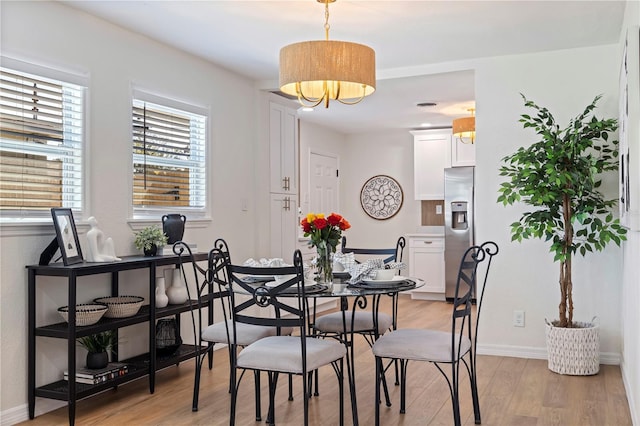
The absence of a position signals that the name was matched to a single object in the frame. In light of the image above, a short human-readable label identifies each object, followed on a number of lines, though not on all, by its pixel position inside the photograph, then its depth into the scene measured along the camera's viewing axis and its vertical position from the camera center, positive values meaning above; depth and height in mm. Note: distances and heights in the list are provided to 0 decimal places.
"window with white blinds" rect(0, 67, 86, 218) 3250 +405
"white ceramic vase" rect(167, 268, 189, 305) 4176 -536
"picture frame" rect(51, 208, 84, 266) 3271 -119
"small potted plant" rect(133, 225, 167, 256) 3980 -172
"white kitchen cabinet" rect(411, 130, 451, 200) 8117 +737
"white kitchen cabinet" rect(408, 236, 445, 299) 7965 -625
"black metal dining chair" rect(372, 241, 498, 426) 2896 -657
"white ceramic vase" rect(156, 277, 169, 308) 4008 -540
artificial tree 4113 +195
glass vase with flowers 3307 -112
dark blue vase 4176 -87
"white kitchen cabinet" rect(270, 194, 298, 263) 5707 -104
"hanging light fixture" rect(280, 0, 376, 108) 3170 +816
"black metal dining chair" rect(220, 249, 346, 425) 2768 -644
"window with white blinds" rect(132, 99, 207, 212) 4215 +428
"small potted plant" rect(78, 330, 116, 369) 3598 -811
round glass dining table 2941 -381
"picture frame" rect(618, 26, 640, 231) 2822 +432
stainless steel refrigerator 7688 -75
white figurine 3486 -191
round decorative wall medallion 8797 +269
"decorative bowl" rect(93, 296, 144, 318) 3576 -552
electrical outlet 4750 -823
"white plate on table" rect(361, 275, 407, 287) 3098 -351
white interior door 8164 +457
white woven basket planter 4137 -940
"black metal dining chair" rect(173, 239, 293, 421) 3215 -673
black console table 3191 -644
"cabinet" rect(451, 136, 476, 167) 7906 +825
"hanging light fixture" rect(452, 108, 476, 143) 6199 +928
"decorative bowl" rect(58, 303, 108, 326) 3318 -557
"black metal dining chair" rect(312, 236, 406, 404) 3727 -686
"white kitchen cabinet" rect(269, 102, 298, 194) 5711 +650
